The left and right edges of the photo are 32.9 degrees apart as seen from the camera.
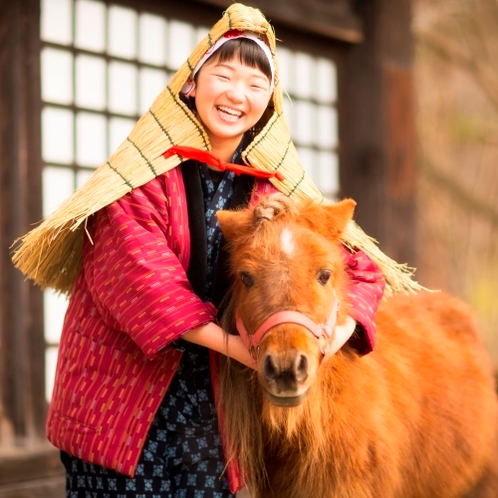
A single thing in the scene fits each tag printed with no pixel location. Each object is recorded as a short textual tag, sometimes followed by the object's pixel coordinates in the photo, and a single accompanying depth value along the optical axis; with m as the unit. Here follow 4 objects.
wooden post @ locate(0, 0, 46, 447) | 4.41
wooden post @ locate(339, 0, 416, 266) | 6.18
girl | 2.50
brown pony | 2.32
